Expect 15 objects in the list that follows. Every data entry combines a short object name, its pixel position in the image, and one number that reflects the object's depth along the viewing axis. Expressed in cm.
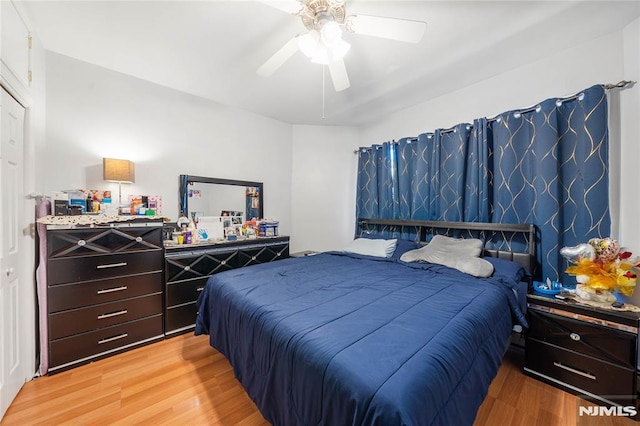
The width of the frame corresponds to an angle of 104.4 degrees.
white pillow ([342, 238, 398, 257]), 286
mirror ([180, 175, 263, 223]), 303
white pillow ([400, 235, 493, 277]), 206
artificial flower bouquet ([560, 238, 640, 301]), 162
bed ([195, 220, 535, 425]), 87
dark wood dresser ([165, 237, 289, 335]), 245
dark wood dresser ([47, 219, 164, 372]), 190
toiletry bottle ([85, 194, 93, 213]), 221
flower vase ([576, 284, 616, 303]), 166
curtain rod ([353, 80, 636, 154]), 180
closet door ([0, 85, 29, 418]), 146
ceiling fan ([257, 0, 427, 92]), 144
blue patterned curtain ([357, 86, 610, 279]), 193
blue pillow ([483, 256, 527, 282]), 198
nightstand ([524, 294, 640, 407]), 151
